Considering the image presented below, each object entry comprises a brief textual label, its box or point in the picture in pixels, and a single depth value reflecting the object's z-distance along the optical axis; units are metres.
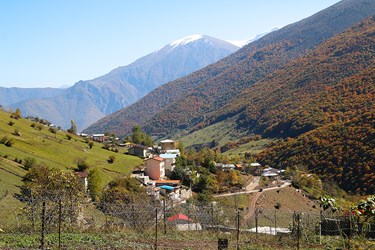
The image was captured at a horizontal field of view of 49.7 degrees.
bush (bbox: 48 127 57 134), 65.38
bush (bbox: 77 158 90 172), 46.56
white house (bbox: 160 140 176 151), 87.72
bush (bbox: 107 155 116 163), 54.89
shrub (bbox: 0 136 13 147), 44.22
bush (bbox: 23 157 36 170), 38.66
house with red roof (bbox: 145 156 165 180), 57.97
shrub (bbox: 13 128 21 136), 52.00
